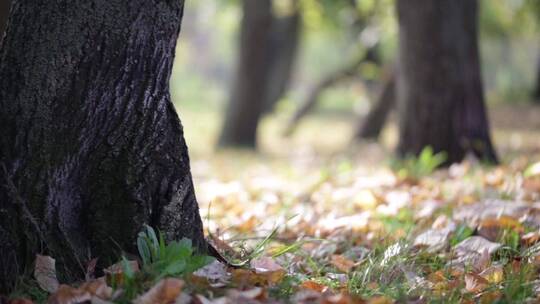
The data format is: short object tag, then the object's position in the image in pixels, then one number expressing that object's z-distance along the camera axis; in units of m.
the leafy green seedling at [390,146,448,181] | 12.35
